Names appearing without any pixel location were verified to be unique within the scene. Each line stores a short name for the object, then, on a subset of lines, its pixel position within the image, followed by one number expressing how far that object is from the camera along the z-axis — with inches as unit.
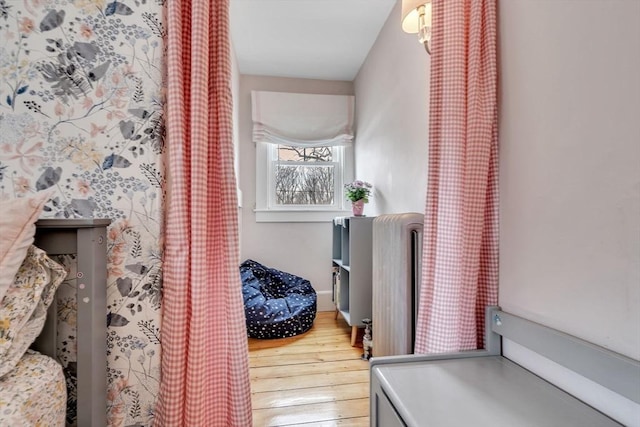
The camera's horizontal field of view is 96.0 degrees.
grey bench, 23.1
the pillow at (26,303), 23.6
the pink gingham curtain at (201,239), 31.6
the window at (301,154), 110.8
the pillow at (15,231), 24.2
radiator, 50.0
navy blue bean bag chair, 84.4
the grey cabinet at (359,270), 80.7
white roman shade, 110.0
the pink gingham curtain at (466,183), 34.6
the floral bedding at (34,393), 21.3
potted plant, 91.7
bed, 23.4
